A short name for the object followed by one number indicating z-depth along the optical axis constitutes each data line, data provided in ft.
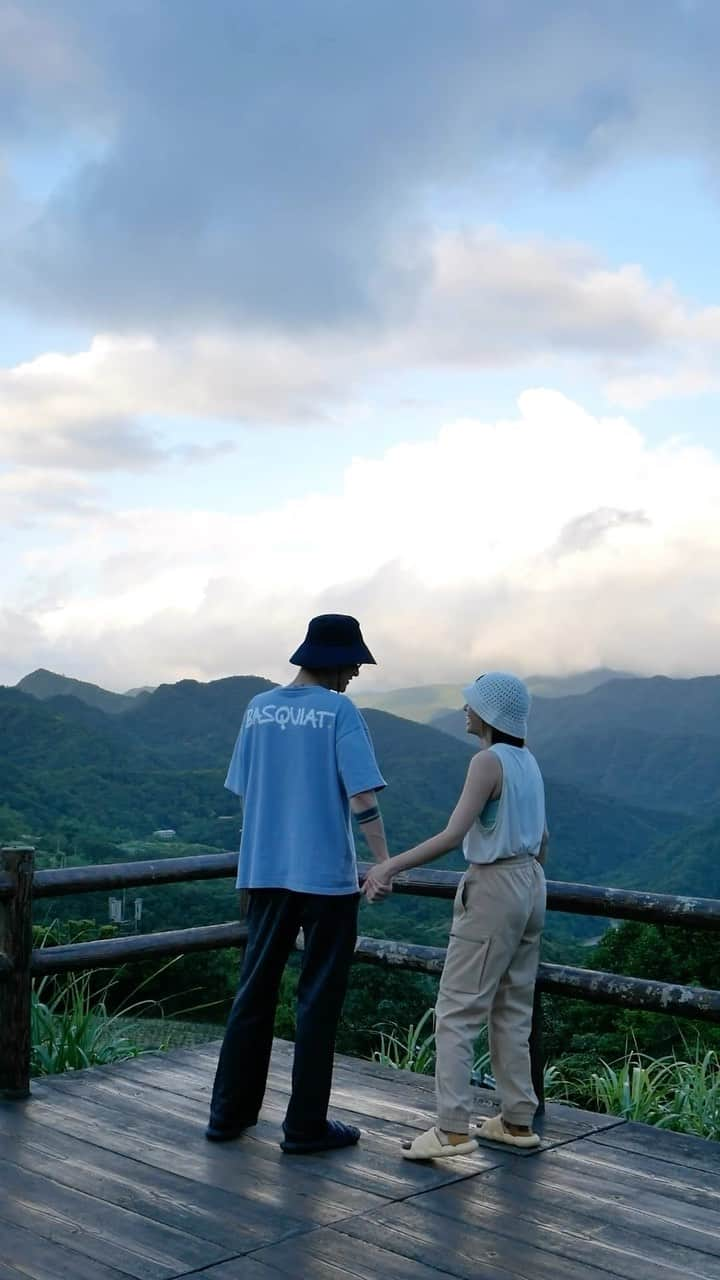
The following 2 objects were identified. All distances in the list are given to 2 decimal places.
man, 12.72
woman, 12.59
